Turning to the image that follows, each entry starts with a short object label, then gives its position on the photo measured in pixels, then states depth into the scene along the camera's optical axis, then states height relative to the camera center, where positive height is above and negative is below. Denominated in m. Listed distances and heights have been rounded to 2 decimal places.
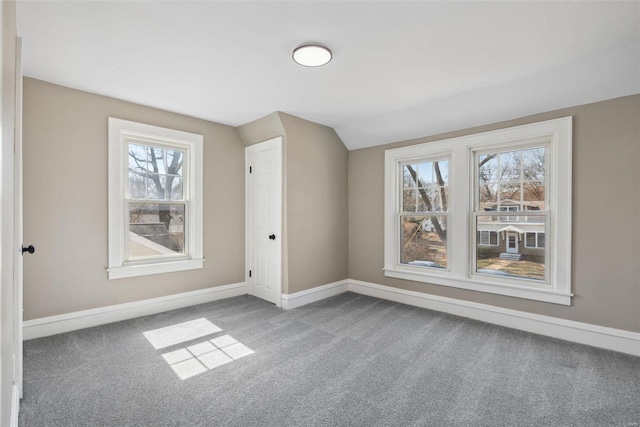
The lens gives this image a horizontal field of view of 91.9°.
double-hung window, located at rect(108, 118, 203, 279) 3.33 +0.13
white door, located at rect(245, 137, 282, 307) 3.97 -0.10
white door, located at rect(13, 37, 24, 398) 1.84 -0.14
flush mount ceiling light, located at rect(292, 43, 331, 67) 2.29 +1.20
